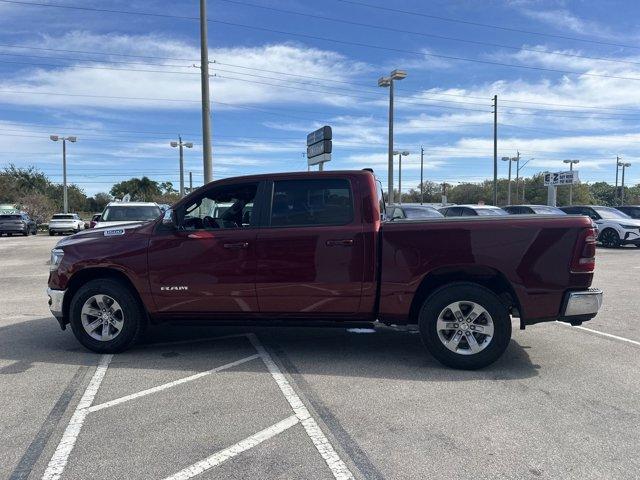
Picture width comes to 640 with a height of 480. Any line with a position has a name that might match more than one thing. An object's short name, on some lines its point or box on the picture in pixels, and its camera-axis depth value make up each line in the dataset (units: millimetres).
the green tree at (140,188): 95875
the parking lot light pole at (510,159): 49681
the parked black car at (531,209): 19969
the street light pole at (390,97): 25625
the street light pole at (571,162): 55950
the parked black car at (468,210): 17766
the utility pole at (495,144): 36094
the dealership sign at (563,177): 51312
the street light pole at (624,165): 73169
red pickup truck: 4973
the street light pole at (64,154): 42950
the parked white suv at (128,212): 14623
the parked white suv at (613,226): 18703
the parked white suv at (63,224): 32656
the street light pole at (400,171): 42888
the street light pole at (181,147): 39406
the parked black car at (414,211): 15313
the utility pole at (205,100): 17016
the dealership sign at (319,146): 13477
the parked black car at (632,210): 25127
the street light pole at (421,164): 73750
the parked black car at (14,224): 30484
